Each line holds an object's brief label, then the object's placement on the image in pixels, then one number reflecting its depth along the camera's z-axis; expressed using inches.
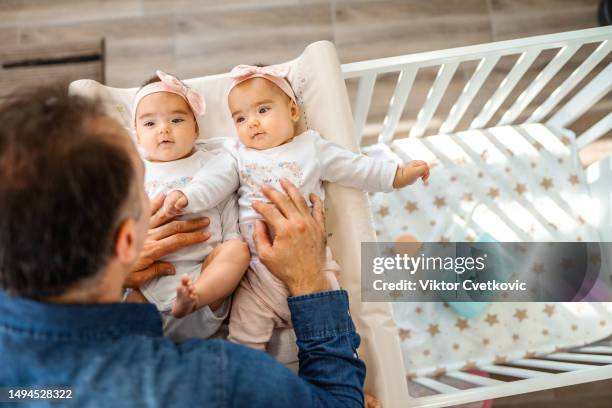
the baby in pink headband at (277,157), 40.0
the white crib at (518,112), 36.0
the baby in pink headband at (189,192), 35.3
